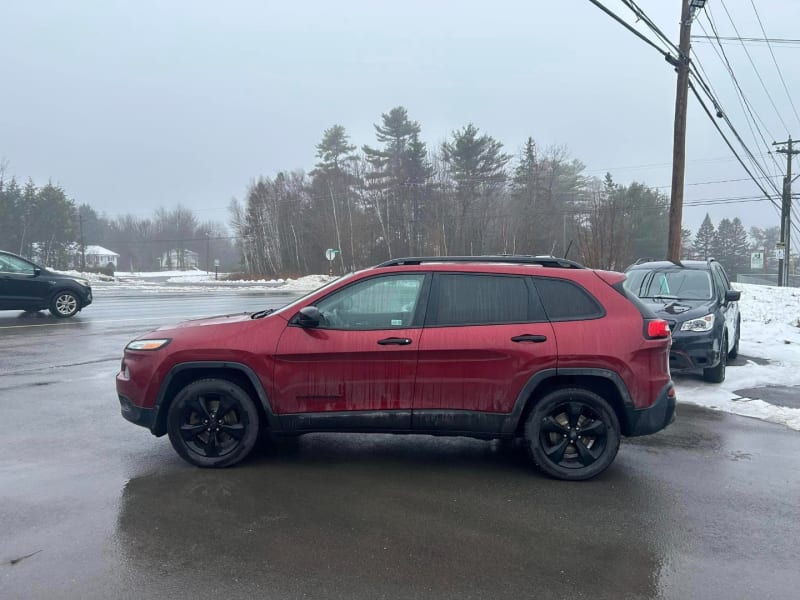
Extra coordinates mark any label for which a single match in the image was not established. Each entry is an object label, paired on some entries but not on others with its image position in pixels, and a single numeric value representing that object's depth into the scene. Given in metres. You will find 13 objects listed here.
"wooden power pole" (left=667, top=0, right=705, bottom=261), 14.22
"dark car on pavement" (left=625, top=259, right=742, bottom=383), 8.49
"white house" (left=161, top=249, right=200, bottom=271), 106.19
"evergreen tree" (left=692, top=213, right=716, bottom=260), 75.56
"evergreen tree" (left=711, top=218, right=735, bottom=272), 75.19
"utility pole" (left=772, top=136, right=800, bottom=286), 34.84
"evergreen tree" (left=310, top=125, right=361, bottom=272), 56.12
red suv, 4.83
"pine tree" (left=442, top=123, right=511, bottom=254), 44.81
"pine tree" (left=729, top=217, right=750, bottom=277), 76.56
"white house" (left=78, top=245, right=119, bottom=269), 93.19
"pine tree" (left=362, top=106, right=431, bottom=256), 53.91
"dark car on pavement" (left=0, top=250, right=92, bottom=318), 15.34
